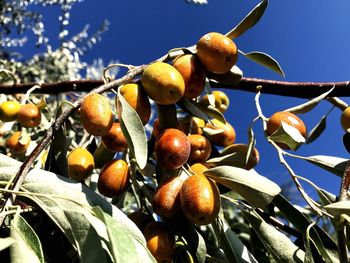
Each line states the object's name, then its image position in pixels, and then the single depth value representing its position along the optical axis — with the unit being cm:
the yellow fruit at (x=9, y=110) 23
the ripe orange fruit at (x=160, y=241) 13
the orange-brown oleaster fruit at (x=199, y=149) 15
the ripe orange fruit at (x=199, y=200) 12
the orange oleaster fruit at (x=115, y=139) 14
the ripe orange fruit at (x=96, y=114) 13
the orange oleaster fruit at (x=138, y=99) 14
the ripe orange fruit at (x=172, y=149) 13
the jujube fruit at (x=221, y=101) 21
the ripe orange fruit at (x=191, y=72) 14
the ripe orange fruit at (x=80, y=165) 16
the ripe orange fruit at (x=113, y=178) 15
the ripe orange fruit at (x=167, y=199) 13
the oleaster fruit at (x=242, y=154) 16
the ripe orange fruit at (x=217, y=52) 14
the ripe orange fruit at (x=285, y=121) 15
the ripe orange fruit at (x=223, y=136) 18
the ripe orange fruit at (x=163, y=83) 13
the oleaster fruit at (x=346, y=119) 16
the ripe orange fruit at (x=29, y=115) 23
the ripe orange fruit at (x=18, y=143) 22
